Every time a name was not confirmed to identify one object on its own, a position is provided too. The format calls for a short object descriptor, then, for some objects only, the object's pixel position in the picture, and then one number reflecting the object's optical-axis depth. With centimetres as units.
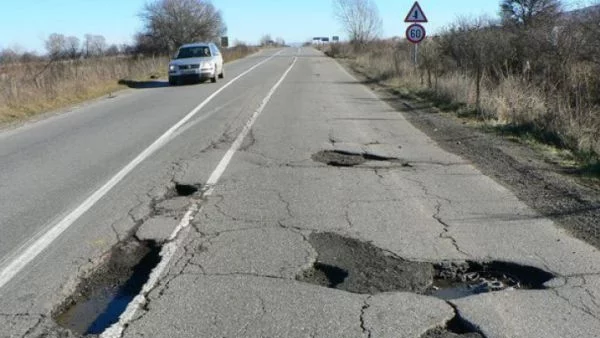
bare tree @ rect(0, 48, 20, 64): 3098
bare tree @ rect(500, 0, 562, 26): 2373
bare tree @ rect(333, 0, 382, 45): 7006
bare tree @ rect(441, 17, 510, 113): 1844
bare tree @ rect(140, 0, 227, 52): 5828
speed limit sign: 2230
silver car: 2506
